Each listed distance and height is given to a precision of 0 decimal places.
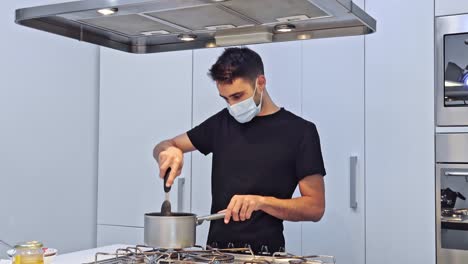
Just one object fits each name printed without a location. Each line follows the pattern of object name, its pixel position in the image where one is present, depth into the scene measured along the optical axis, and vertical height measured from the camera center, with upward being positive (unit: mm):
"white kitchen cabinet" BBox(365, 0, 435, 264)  2090 +69
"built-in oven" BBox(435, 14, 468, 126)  2057 +309
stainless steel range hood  1318 +342
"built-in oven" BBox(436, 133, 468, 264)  2033 -158
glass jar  1283 -246
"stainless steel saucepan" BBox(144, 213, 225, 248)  1330 -197
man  1758 -24
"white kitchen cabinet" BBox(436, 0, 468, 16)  2049 +540
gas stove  1304 -262
